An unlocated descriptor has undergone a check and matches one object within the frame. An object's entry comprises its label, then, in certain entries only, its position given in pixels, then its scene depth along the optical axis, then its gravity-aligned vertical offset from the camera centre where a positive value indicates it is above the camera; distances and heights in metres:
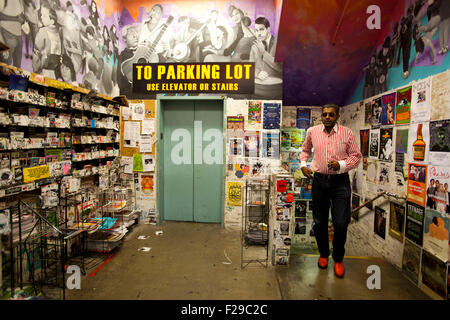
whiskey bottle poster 2.08 +0.07
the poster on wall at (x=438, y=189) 1.87 -0.32
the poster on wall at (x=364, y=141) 3.04 +0.11
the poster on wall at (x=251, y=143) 3.59 +0.08
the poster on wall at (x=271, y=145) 3.57 +0.05
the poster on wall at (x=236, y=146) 3.63 +0.03
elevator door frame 3.66 +0.08
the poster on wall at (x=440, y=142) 1.88 +0.06
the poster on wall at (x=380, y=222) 2.68 -0.84
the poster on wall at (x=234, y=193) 3.69 -0.70
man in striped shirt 2.23 -0.24
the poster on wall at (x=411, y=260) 2.14 -1.03
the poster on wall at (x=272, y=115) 3.55 +0.50
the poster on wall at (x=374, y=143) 2.82 +0.07
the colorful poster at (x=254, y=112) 3.57 +0.54
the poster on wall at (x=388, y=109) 2.54 +0.44
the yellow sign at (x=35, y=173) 2.18 -0.25
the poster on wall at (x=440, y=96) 1.88 +0.43
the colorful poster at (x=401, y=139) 2.33 +0.10
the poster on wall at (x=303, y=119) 3.88 +0.48
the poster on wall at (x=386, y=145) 2.57 +0.05
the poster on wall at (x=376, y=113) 2.79 +0.43
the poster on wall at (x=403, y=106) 2.30 +0.43
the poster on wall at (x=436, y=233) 1.87 -0.68
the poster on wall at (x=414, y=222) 2.11 -0.66
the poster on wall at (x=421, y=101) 2.06 +0.44
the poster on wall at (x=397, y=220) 2.37 -0.72
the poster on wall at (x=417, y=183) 2.10 -0.30
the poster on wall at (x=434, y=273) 1.86 -1.00
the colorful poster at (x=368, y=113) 2.98 +0.46
